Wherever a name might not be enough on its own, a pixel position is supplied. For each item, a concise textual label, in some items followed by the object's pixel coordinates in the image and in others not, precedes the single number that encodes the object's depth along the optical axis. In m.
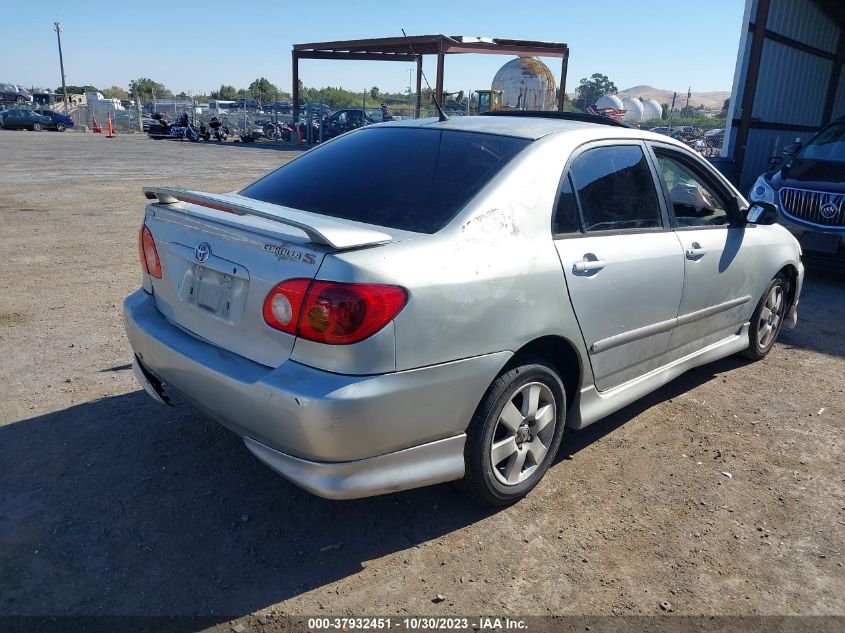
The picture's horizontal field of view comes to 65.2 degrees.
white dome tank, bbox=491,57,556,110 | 33.34
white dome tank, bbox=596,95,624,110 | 44.53
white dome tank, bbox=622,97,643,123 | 55.38
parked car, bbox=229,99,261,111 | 51.06
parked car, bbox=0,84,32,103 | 58.06
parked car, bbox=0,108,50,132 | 38.00
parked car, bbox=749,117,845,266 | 7.49
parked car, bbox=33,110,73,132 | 39.62
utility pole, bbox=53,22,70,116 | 59.44
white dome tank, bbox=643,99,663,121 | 67.50
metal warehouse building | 12.20
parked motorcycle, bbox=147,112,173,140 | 33.69
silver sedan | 2.36
